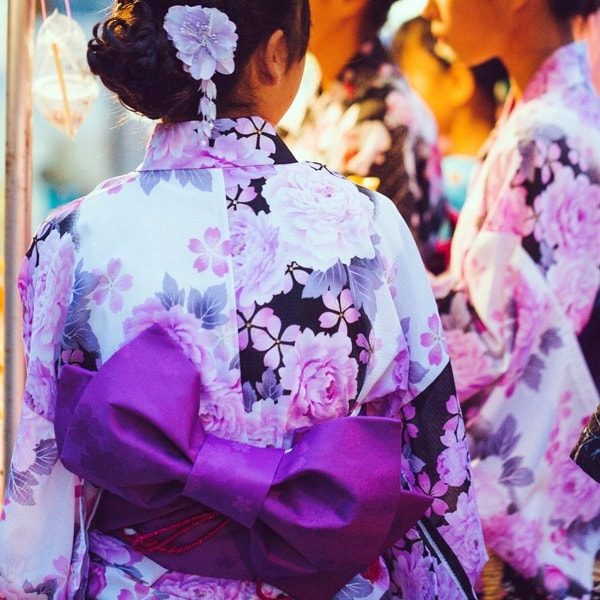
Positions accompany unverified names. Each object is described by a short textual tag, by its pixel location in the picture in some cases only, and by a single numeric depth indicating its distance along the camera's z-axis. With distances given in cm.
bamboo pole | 199
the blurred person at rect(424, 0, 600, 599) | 241
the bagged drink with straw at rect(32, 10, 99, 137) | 226
